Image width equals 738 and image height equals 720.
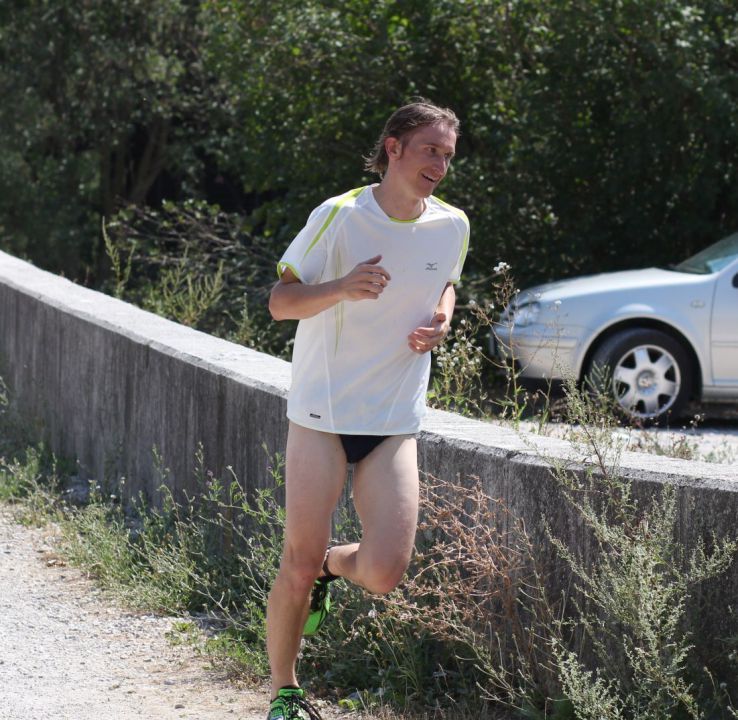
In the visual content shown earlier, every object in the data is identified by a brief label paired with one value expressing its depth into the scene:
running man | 8.08
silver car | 20.86
